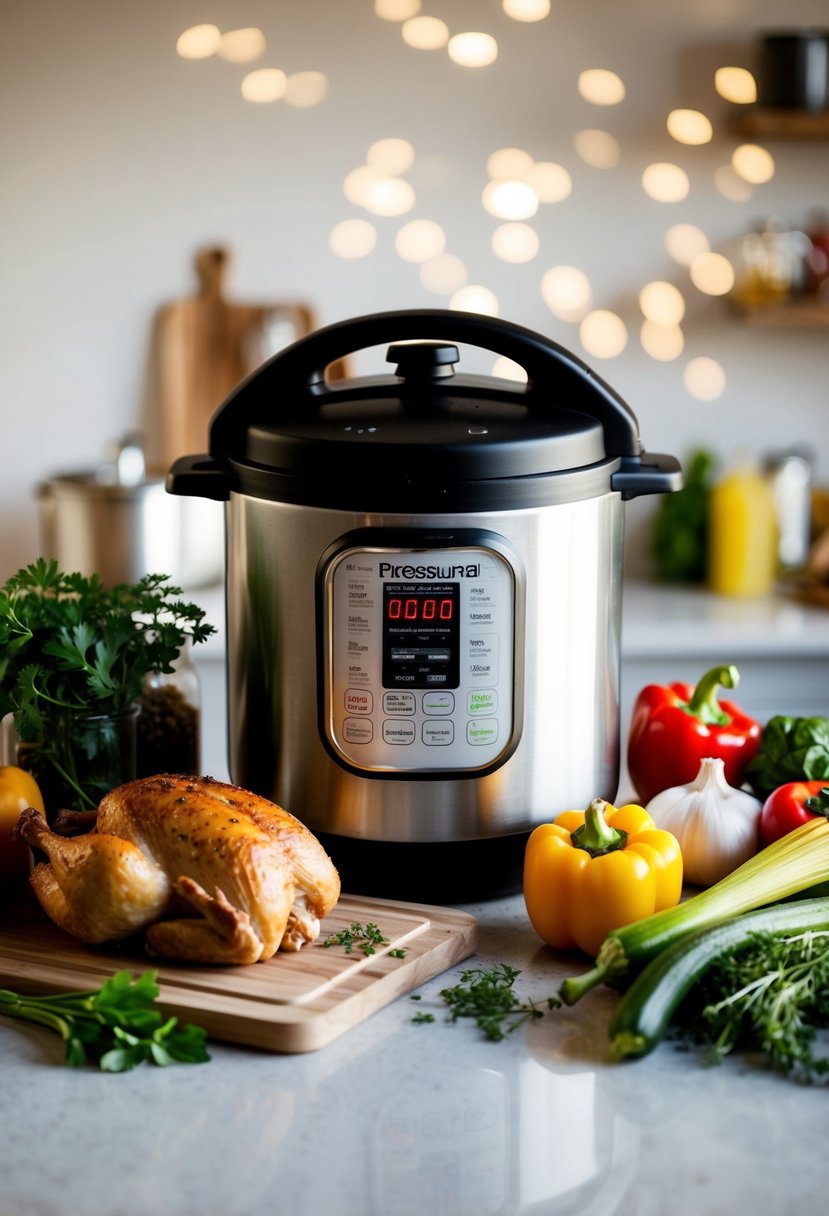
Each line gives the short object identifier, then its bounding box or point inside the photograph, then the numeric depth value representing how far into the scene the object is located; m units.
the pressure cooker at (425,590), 1.02
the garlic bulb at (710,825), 1.11
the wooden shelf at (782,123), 2.84
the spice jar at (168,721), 1.24
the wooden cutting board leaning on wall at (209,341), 2.94
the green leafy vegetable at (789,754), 1.20
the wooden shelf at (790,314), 2.89
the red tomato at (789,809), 1.10
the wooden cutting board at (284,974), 0.86
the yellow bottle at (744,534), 2.89
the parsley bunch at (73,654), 1.07
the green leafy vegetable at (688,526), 3.01
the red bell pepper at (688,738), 1.26
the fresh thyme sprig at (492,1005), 0.90
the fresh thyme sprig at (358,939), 0.96
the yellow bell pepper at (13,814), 1.04
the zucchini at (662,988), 0.84
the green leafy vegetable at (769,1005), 0.83
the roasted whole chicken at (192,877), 0.89
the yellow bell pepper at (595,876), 0.97
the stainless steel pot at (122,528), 2.44
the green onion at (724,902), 0.88
